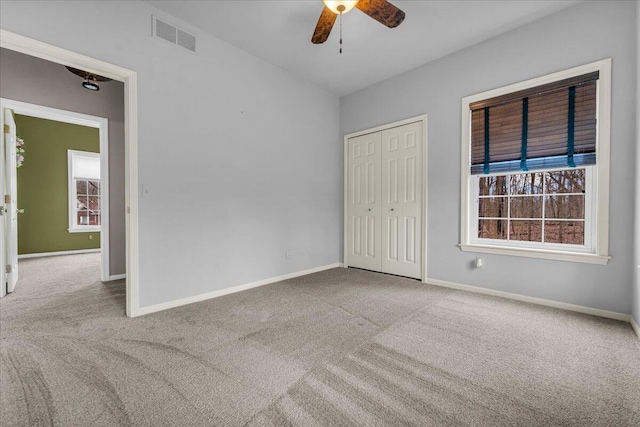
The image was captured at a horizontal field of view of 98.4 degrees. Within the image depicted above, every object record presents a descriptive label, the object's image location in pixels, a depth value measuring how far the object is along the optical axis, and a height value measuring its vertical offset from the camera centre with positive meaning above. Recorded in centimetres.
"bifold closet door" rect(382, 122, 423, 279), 382 +14
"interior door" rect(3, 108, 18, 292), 326 +11
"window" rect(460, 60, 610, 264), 261 +45
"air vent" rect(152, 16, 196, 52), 269 +178
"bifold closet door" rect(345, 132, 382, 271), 432 +12
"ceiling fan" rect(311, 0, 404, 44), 212 +159
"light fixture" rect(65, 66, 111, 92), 339 +168
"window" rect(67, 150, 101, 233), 600 +42
